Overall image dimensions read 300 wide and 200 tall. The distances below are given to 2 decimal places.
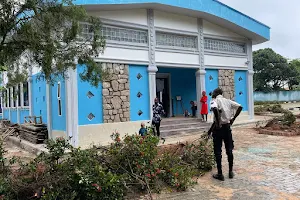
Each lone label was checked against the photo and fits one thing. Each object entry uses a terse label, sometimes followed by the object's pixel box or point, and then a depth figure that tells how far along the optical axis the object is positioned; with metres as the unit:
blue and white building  10.05
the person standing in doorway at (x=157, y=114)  10.23
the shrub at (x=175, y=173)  4.95
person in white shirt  5.27
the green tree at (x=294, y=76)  38.28
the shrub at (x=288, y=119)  11.47
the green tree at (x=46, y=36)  4.12
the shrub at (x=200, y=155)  6.00
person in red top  13.00
